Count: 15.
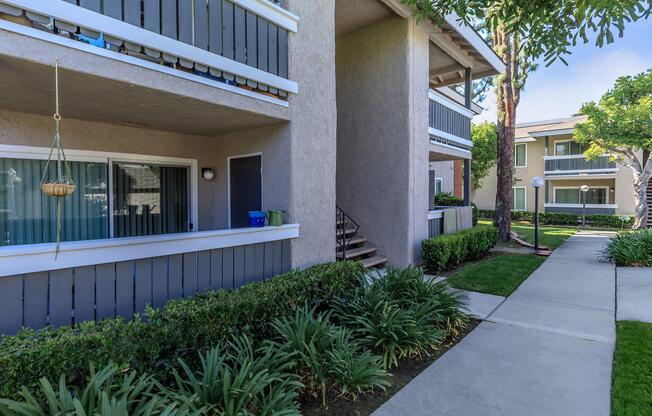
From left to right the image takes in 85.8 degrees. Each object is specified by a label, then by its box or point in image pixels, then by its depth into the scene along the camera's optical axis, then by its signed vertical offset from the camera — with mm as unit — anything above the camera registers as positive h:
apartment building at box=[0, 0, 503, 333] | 3490 +1089
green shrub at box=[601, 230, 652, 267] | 9586 -1476
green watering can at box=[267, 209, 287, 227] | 5512 -284
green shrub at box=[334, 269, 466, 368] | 4488 -1626
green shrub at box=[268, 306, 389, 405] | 3643 -1720
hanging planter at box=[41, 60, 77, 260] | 2961 +117
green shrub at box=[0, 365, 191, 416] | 2420 -1471
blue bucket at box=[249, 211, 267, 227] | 5574 -286
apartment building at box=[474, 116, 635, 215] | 22381 +1629
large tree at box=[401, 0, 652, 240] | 4188 +2360
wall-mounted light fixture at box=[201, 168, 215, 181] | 7092 +541
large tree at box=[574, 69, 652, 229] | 12969 +2821
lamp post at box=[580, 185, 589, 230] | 21181 -795
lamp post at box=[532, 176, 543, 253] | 12156 -6
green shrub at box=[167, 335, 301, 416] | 2953 -1677
